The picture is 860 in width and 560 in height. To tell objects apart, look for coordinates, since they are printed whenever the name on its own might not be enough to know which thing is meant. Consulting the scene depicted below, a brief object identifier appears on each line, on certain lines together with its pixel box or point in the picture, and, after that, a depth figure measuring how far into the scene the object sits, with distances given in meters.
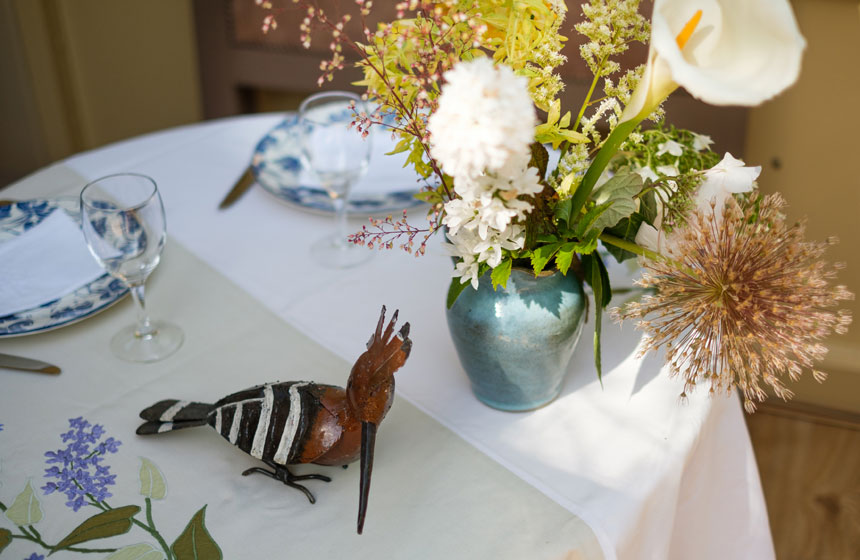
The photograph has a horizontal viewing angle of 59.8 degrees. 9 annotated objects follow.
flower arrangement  0.58
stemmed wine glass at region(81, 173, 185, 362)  0.79
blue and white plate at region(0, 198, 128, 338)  0.89
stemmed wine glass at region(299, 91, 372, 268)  0.99
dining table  0.66
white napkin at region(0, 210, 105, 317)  0.93
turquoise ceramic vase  0.70
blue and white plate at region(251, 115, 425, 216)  1.12
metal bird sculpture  0.63
